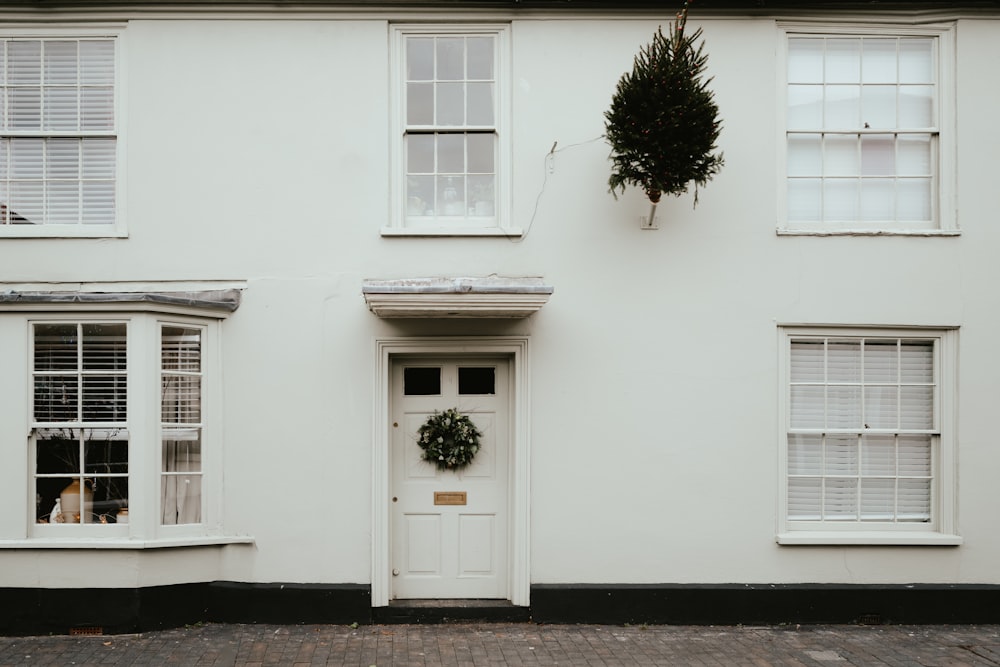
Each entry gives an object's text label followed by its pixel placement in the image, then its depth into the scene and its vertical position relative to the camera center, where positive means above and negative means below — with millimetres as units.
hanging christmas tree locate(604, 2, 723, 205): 7105 +1874
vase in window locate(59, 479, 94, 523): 7590 -1420
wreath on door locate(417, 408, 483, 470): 7965 -929
